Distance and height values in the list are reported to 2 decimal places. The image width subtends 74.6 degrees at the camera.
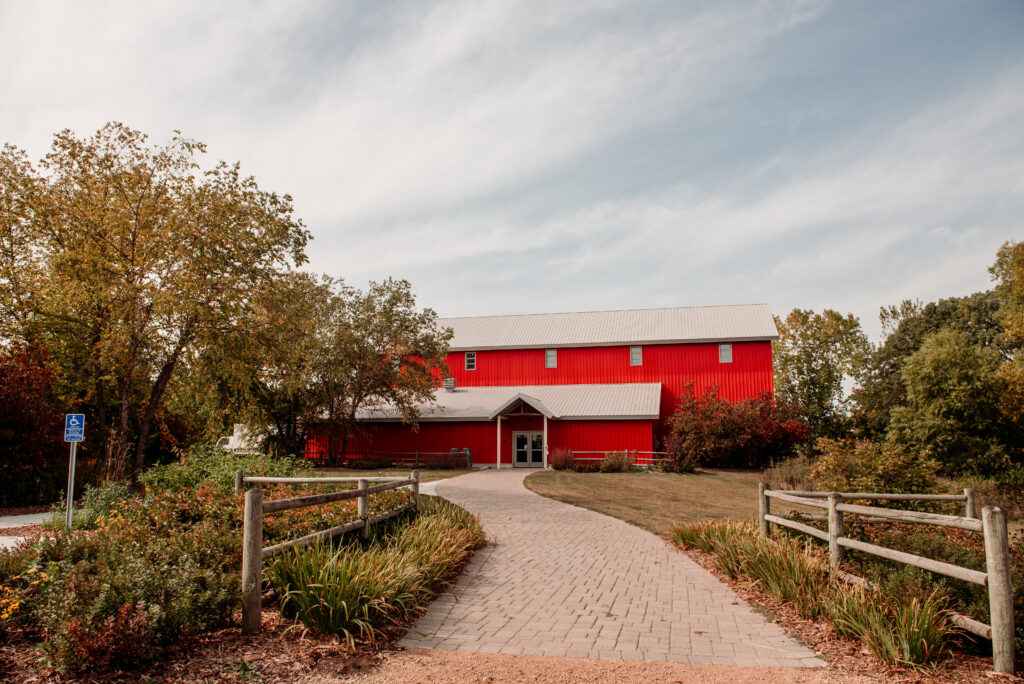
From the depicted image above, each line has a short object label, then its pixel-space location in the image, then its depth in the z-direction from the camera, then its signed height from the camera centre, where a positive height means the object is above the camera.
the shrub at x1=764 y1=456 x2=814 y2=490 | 22.23 -2.01
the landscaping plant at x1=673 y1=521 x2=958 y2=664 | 5.27 -1.70
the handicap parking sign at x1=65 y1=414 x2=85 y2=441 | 12.05 -0.05
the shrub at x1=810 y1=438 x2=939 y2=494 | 12.65 -1.02
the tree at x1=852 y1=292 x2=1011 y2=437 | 41.81 +4.85
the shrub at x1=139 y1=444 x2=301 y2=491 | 12.68 -0.89
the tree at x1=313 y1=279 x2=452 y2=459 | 30.03 +3.08
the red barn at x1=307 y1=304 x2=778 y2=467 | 32.12 +2.16
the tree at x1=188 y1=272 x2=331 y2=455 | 18.42 +1.87
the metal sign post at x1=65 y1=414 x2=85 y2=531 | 11.99 -0.05
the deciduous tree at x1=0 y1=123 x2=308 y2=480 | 16.50 +4.20
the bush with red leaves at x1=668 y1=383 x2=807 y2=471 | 30.11 -0.62
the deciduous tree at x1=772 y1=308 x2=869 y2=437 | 48.25 +4.53
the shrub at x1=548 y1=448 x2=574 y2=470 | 27.95 -1.64
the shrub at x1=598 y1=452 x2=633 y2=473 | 27.44 -1.82
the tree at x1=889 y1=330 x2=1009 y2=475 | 26.70 +0.24
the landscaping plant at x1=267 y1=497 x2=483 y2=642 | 5.78 -1.52
